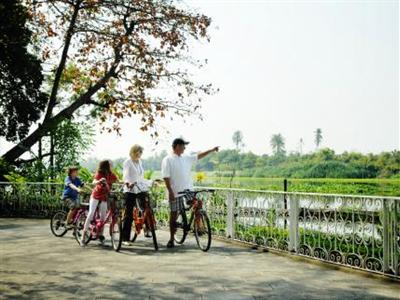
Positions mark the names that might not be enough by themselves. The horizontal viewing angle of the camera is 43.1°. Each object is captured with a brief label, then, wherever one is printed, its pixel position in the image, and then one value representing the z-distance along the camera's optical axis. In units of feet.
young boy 35.09
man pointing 29.94
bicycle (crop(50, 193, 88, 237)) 35.60
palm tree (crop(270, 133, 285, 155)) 489.26
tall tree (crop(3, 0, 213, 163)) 60.54
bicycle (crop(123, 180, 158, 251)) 29.77
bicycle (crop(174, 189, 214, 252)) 29.07
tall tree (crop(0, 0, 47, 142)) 74.54
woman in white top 30.71
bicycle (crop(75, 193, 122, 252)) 29.68
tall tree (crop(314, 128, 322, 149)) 542.98
